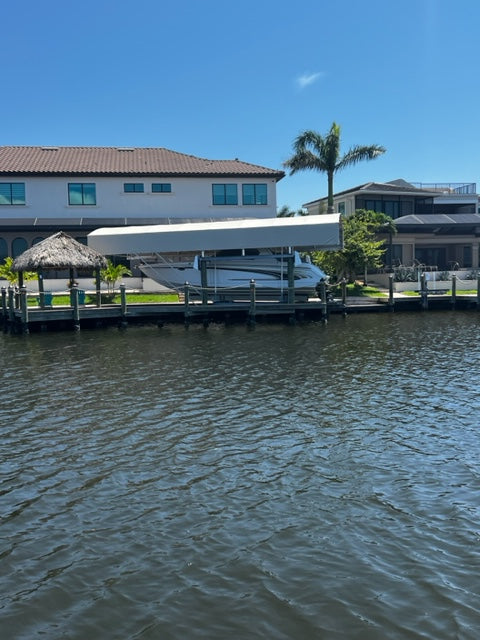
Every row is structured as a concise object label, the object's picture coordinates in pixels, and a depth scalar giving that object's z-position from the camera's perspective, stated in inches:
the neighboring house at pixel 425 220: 1839.3
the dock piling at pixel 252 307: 1086.4
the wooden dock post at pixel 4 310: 1066.6
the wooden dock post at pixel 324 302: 1112.2
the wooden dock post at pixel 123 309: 1043.2
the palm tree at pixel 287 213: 2579.7
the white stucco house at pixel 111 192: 1480.1
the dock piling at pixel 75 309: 1023.0
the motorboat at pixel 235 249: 1107.9
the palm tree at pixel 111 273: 1243.2
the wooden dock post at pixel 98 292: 1123.3
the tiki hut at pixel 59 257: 1072.8
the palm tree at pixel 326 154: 1658.5
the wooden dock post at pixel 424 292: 1258.6
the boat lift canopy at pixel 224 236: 1099.9
